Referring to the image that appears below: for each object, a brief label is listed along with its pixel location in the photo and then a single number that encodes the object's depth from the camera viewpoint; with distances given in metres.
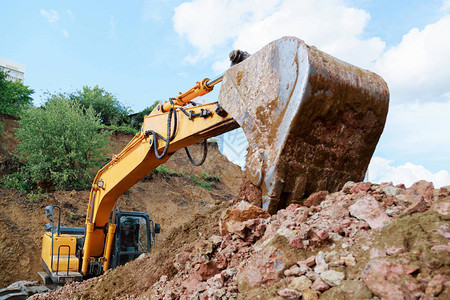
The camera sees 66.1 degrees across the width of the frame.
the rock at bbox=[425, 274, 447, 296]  1.69
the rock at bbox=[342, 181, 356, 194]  3.12
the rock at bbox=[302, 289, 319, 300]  1.95
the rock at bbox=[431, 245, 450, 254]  1.88
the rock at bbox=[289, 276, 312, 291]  2.05
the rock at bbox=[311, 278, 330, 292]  1.97
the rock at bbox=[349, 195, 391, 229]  2.45
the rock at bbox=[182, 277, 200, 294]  2.86
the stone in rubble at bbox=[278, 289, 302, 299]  2.01
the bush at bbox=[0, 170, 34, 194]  13.09
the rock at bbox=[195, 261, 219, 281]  2.88
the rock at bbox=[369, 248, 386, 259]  2.09
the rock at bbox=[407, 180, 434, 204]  2.60
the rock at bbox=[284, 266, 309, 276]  2.18
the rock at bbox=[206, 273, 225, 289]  2.57
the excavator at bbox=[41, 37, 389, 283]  2.91
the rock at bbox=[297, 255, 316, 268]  2.23
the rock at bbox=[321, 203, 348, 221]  2.70
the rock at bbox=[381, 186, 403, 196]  2.82
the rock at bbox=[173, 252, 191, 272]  3.34
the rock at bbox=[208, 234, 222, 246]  3.18
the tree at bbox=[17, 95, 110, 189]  13.91
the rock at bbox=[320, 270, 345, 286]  1.99
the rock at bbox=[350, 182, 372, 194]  2.97
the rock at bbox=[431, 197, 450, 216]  2.24
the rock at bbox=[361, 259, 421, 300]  1.74
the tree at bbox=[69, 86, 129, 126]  22.25
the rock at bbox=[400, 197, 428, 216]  2.38
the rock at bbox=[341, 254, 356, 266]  2.11
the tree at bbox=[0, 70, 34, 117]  17.35
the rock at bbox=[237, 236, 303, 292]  2.34
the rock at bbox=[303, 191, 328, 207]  3.16
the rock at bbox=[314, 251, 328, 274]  2.12
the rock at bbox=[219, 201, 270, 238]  2.99
